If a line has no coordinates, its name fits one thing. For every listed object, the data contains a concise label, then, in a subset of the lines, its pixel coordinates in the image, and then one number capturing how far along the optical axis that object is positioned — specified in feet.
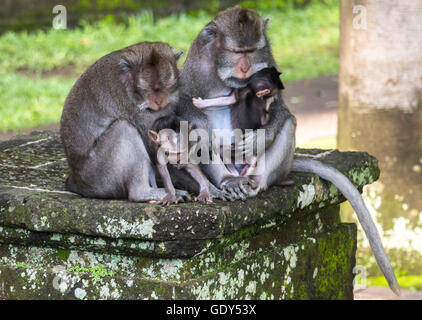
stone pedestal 26.25
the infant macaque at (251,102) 29.91
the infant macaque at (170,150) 27.91
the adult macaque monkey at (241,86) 29.96
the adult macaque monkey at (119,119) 28.19
